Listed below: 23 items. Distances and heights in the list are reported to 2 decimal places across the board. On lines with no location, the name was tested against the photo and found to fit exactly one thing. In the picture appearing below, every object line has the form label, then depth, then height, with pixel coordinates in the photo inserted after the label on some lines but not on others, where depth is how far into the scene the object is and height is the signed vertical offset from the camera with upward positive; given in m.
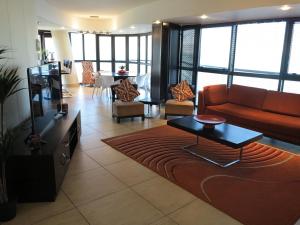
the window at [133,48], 10.47 +0.61
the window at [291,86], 5.03 -0.43
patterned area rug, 2.54 -1.42
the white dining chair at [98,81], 7.95 -0.61
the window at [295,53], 4.88 +0.25
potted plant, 2.28 -0.93
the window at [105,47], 10.96 +0.66
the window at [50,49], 9.78 +0.49
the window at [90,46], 10.84 +0.68
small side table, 5.80 -0.90
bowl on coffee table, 3.70 -0.85
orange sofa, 4.09 -0.86
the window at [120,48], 10.88 +0.63
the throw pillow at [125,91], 5.54 -0.63
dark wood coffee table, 3.32 -0.98
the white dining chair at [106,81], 7.84 -0.59
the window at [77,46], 10.64 +0.67
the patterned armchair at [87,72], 10.30 -0.42
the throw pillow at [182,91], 5.82 -0.64
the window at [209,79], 6.48 -0.40
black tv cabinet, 2.49 -1.12
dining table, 7.89 -0.42
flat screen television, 2.85 -0.44
